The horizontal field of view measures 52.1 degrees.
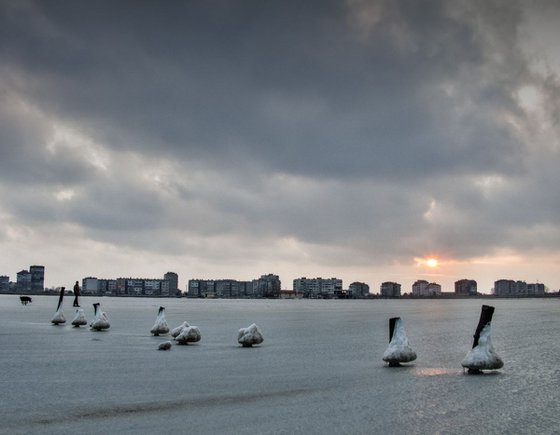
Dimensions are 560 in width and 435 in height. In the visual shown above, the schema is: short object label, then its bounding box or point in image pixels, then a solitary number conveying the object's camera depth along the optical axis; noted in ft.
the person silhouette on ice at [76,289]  330.18
